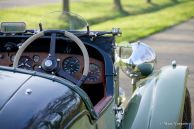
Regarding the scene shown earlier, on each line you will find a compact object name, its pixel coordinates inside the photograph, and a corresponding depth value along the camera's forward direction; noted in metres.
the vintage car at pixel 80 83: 2.62
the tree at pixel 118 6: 21.18
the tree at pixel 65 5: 17.58
